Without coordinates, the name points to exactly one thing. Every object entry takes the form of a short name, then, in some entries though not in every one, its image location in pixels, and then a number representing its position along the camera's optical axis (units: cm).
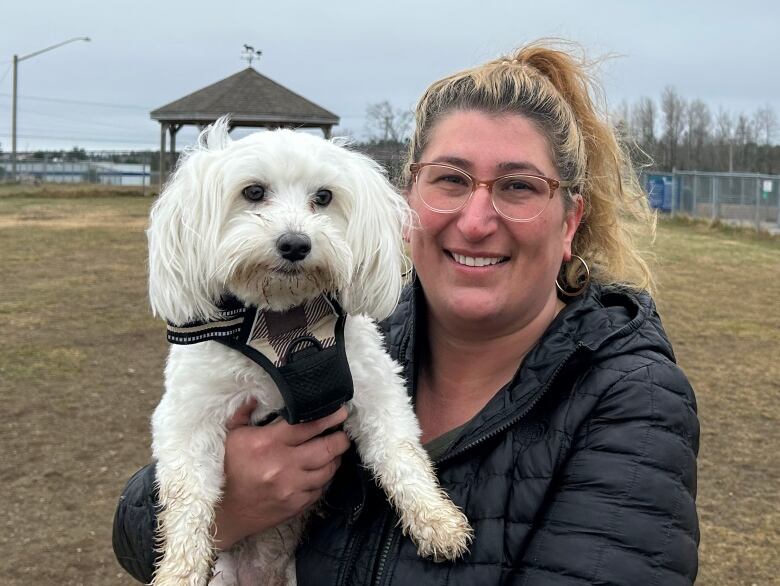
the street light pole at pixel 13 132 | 3806
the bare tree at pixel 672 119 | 6112
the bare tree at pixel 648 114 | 5202
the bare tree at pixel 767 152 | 5353
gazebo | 2862
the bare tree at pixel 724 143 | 5724
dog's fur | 210
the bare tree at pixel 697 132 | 5941
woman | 172
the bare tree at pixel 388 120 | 3228
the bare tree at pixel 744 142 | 5631
